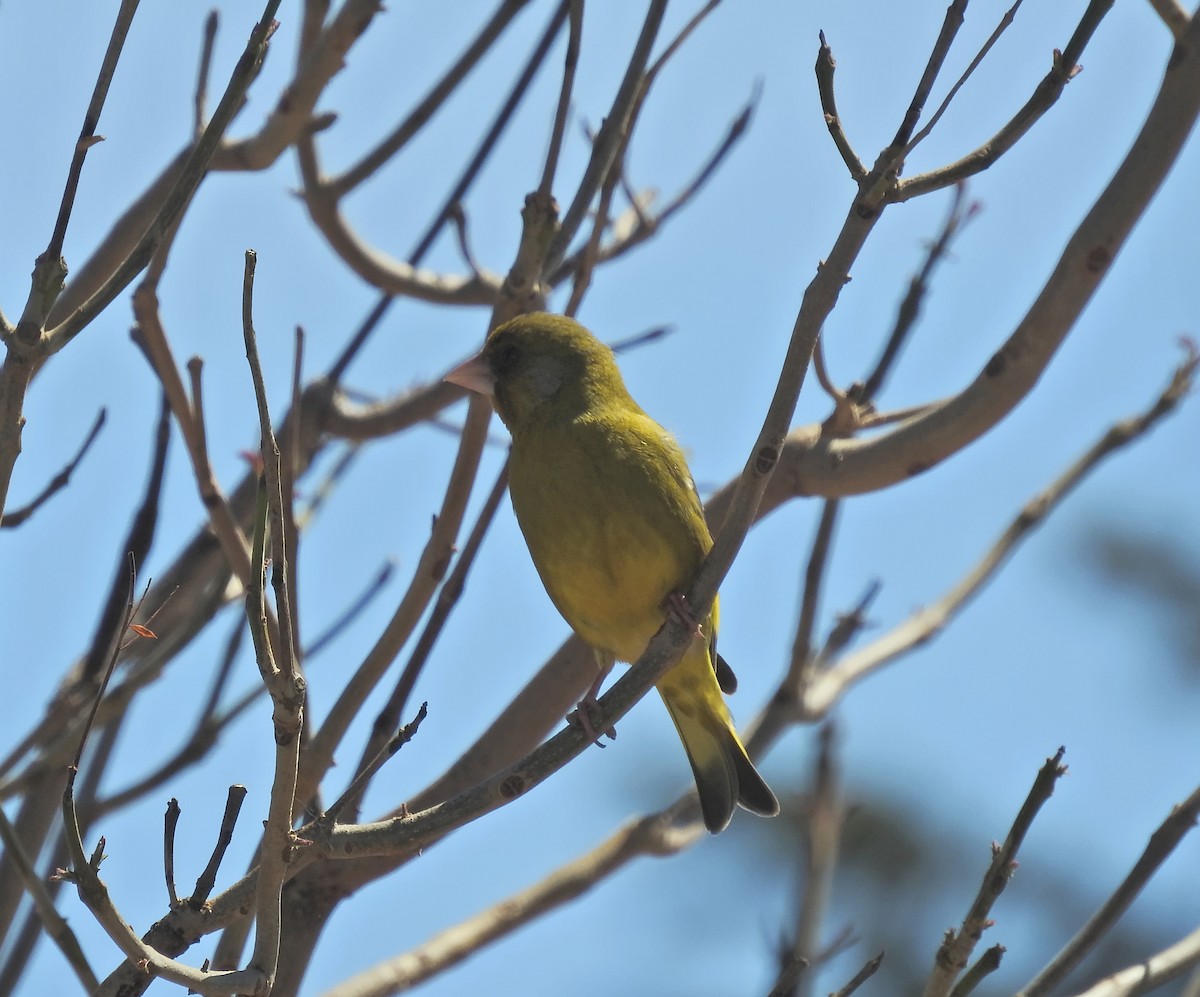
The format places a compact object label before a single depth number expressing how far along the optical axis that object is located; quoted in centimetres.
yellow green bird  774
